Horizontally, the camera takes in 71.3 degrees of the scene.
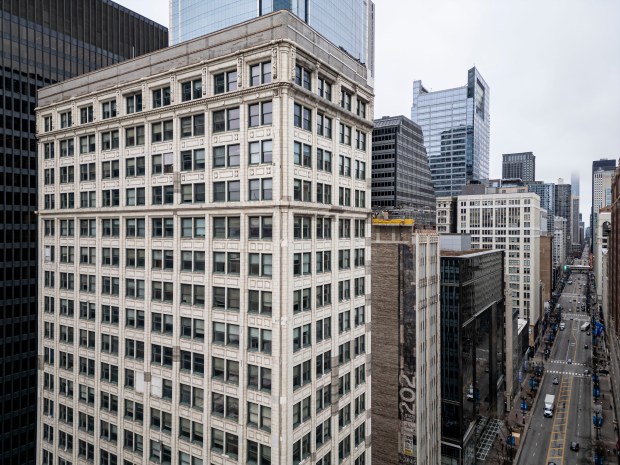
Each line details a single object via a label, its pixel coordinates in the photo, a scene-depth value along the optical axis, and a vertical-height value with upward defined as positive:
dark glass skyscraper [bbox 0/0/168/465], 67.00 +6.35
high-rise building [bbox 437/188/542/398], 158.88 -2.35
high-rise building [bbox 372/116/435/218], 150.38 +22.88
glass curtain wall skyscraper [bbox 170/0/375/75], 116.00 +61.97
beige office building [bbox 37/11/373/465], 33.72 -2.34
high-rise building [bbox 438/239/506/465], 76.81 -24.18
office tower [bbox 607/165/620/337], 111.62 -11.84
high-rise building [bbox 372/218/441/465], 64.56 -17.66
